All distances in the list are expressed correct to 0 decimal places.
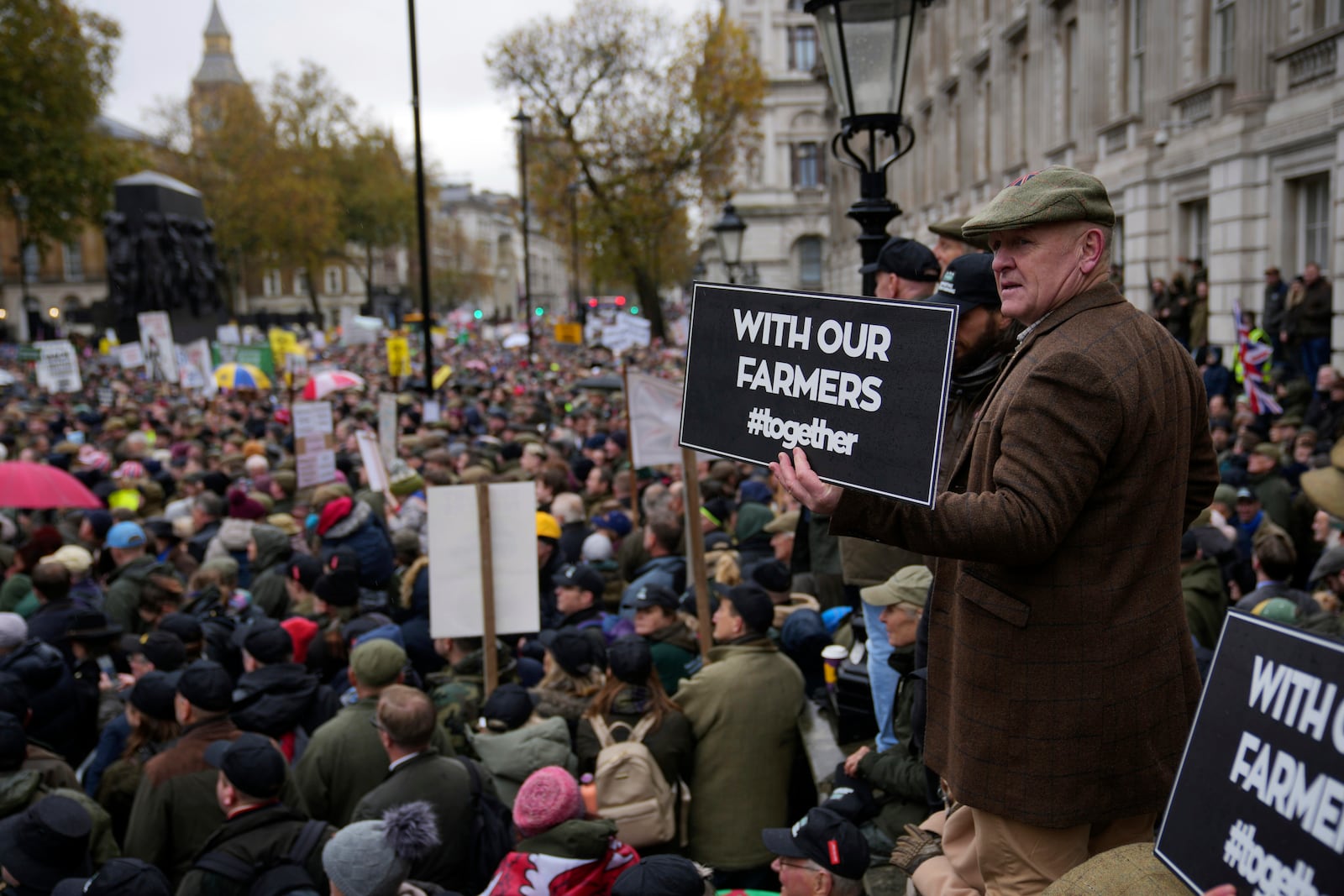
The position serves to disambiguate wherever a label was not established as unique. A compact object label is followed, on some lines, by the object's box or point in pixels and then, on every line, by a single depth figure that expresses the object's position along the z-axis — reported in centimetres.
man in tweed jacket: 221
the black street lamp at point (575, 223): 4503
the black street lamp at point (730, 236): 1592
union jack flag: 1081
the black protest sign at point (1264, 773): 164
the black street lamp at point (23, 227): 4388
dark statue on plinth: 2911
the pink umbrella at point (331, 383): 1833
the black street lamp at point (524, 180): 3411
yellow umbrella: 2211
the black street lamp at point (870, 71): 575
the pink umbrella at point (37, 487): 936
